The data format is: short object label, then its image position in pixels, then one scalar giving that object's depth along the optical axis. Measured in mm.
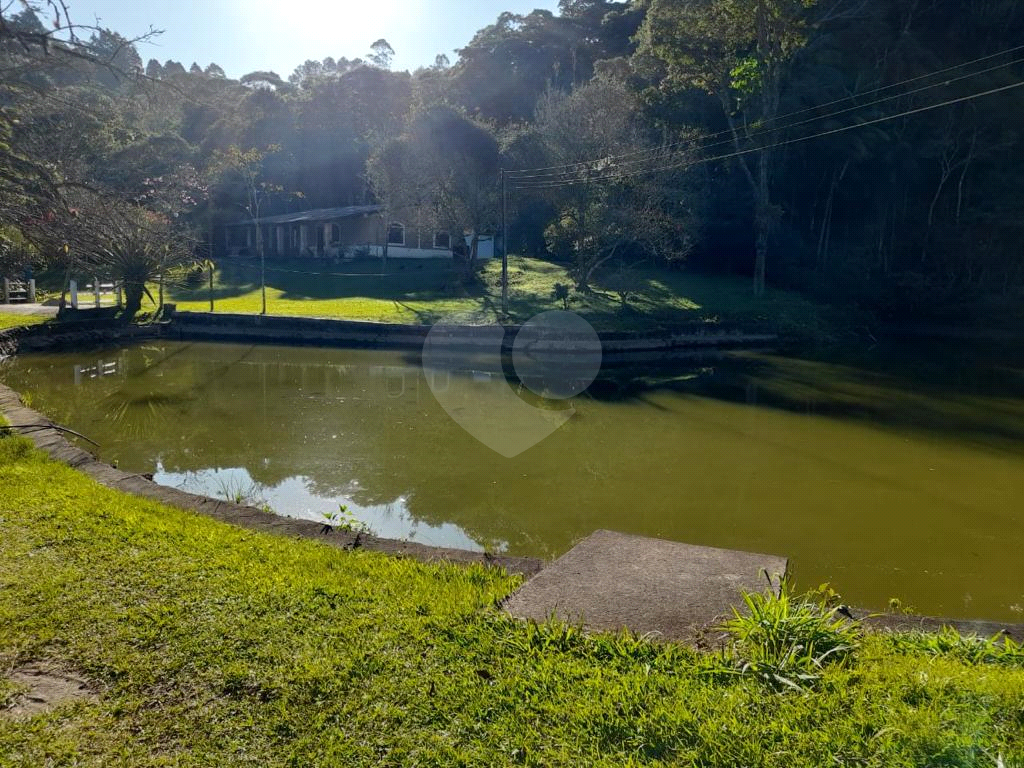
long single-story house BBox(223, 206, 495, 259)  38312
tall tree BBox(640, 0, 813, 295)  26395
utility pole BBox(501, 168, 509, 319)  24578
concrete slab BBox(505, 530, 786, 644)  3977
